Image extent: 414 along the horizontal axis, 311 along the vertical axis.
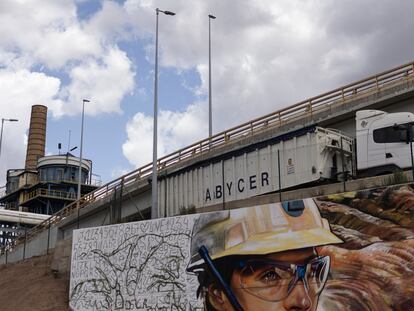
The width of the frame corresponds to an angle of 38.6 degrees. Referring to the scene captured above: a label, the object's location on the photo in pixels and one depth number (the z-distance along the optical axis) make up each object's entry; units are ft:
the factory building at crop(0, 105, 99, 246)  233.55
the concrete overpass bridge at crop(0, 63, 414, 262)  79.56
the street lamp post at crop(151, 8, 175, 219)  87.76
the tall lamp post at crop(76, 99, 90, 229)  184.06
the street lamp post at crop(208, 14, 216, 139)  132.41
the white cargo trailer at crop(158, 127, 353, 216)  78.89
